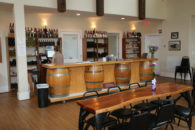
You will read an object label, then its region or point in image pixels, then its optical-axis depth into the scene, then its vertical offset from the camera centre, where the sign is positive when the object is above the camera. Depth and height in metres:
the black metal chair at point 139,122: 2.35 -0.91
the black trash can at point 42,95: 4.96 -1.11
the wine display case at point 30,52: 6.97 +0.06
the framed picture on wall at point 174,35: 8.91 +0.79
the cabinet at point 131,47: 10.20 +0.28
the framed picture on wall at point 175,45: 8.90 +0.30
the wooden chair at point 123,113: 3.21 -1.07
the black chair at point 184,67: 8.20 -0.69
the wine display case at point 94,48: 8.88 +0.22
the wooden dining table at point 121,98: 2.63 -0.76
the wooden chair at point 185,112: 3.17 -1.06
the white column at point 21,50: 5.59 +0.11
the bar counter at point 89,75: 5.15 -0.73
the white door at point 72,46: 8.57 +0.32
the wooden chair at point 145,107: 3.57 -1.06
